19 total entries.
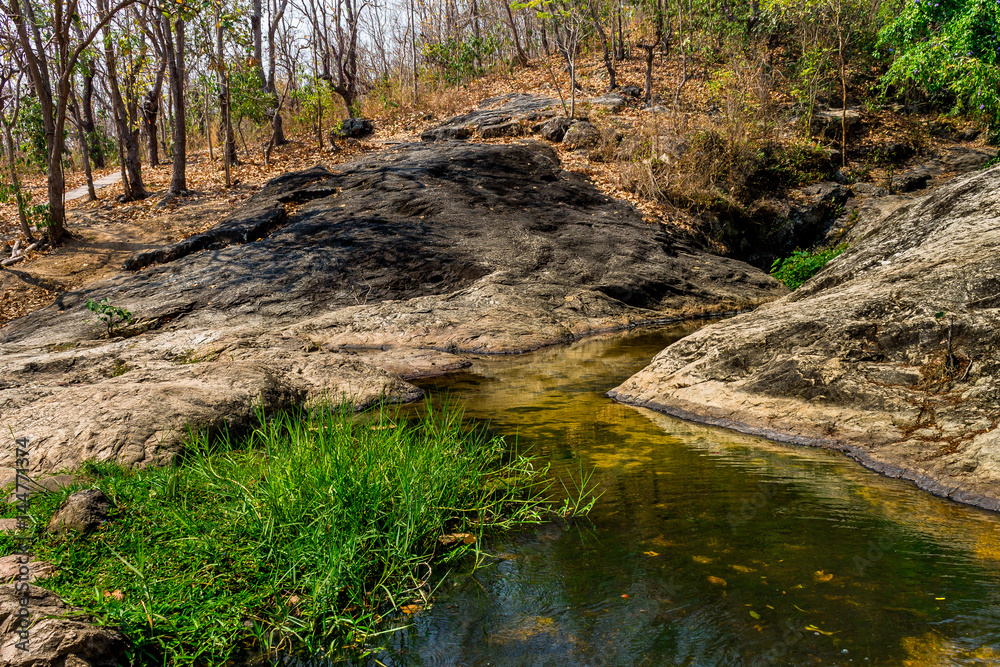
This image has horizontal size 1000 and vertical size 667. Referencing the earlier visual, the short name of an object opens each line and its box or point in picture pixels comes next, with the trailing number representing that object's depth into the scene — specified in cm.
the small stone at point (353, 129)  1998
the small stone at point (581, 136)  1703
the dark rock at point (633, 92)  1983
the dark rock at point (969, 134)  1662
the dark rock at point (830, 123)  1648
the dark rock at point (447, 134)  1844
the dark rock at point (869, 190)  1436
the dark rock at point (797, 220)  1452
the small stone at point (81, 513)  299
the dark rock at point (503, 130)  1809
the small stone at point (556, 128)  1753
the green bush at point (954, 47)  1084
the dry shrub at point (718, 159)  1488
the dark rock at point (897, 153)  1602
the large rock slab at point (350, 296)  479
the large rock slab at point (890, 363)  395
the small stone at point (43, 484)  351
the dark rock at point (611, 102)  1886
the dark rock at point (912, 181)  1466
